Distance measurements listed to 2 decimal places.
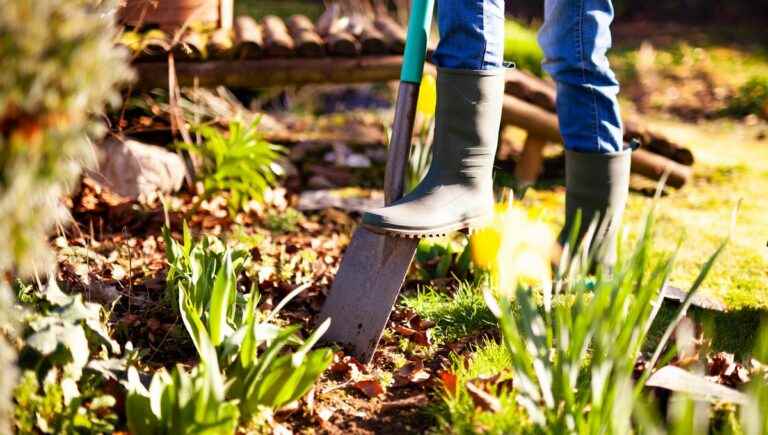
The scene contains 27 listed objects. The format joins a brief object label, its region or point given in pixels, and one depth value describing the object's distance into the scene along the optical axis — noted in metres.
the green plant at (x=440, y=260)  2.67
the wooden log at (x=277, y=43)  3.68
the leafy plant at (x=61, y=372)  1.58
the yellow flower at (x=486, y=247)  2.61
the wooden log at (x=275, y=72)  3.49
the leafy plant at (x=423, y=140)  2.96
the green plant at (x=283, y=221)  3.24
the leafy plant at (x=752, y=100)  5.61
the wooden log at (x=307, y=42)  3.74
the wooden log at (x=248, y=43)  3.59
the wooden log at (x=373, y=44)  3.82
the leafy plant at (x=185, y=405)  1.54
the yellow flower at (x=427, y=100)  3.23
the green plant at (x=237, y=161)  3.26
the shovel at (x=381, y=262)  2.19
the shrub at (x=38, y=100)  1.20
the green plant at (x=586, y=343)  1.55
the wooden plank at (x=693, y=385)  1.66
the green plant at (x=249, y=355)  1.72
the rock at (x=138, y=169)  3.35
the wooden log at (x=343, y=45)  3.79
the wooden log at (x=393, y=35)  3.84
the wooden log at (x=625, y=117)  3.96
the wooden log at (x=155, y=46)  3.33
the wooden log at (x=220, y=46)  3.54
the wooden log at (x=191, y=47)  3.44
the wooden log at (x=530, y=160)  4.13
